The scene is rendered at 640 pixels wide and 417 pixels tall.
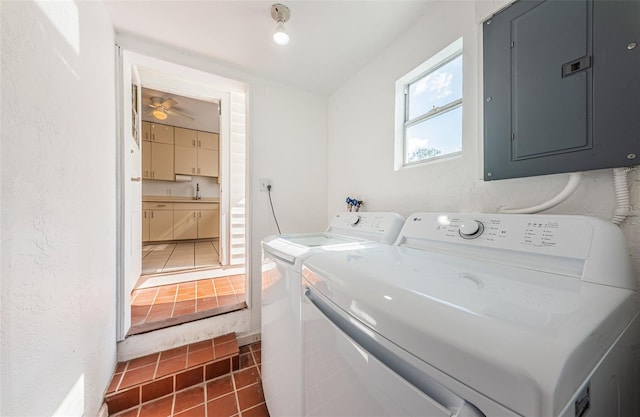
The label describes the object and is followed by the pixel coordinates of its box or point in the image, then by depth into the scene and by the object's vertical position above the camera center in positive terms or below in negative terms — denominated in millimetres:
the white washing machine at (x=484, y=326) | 289 -192
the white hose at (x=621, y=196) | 653 +41
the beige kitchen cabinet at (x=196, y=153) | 4605 +1177
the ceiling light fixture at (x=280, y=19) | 1210 +1075
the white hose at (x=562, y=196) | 743 +46
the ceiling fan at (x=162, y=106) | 3304 +1579
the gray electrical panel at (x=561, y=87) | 632 +410
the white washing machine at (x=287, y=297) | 819 -377
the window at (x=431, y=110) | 1209 +608
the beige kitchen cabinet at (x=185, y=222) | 4512 -304
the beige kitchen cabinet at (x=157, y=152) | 4309 +1097
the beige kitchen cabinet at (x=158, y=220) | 4191 -259
